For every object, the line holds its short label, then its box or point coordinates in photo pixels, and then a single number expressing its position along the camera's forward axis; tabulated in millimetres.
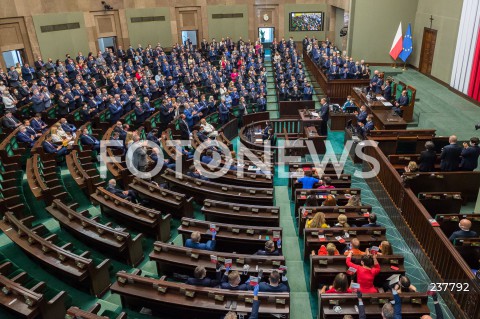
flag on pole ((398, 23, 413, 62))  17969
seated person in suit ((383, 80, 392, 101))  12992
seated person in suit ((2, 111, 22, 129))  10180
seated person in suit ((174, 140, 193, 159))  9307
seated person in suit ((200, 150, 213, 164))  8836
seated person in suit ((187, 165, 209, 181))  8062
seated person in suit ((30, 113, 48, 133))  10242
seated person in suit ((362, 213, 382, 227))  6070
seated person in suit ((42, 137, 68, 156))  8844
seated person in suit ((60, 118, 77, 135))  10243
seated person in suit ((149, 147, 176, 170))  8531
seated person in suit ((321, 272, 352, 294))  4617
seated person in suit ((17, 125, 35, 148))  9539
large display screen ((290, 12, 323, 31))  24062
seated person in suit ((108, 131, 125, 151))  9508
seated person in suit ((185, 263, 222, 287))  4672
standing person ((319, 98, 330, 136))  12047
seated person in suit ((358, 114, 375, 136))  10406
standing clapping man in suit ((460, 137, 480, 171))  7668
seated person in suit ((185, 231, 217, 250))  5477
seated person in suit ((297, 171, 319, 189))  7809
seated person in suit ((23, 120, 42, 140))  9805
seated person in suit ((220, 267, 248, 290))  4606
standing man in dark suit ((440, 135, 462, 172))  7699
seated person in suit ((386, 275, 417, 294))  4672
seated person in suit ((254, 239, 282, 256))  5274
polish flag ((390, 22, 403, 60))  17906
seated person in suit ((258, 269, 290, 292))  4637
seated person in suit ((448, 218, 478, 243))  5598
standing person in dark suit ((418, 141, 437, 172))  7812
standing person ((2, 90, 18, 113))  11242
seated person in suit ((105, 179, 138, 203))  6879
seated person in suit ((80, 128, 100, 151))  9594
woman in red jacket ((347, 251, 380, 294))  4902
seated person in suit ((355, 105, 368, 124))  11311
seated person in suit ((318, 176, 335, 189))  7527
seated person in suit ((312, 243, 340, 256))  5367
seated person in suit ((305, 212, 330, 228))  6109
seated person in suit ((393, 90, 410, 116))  11972
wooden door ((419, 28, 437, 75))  16433
